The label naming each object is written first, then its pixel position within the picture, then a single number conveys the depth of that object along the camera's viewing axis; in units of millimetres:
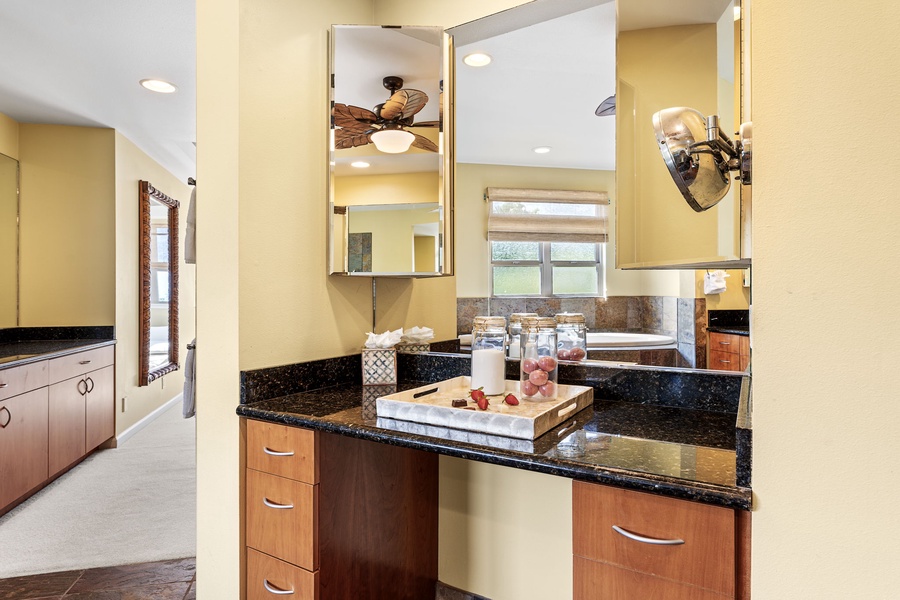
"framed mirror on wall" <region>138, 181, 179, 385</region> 4797
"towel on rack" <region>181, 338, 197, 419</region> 2119
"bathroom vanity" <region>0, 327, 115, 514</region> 2967
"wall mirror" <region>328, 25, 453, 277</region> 1960
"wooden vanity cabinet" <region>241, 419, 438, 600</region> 1562
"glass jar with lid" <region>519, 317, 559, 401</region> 1524
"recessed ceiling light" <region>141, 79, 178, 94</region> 3285
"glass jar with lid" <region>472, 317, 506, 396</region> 1654
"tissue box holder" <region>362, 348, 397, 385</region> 1977
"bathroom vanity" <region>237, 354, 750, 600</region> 1001
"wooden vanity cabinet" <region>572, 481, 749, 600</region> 964
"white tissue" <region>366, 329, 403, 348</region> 1969
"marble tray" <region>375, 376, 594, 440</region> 1282
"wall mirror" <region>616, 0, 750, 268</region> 1262
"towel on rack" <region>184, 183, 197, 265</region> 2006
